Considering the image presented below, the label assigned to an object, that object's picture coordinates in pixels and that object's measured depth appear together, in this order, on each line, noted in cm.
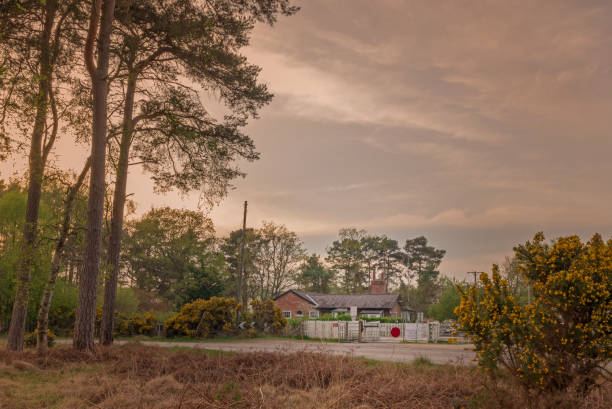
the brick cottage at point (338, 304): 5125
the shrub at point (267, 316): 2923
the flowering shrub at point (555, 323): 510
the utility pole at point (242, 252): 3151
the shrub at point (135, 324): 2758
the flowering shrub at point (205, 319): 2666
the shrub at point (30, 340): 1713
